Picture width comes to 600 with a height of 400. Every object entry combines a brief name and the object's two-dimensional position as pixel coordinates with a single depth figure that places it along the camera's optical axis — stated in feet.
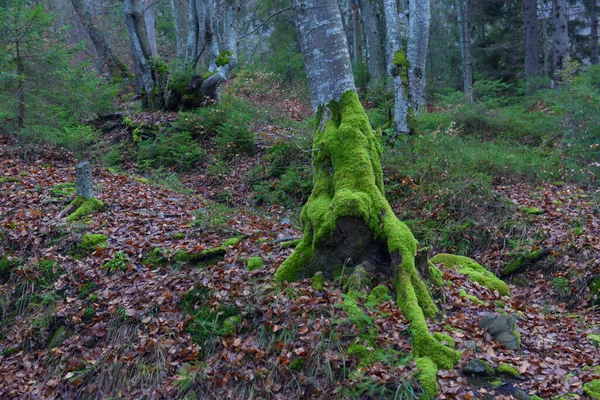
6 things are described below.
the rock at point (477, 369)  14.10
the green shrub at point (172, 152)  43.06
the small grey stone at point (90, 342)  18.01
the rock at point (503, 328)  15.81
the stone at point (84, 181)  26.58
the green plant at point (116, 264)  21.15
